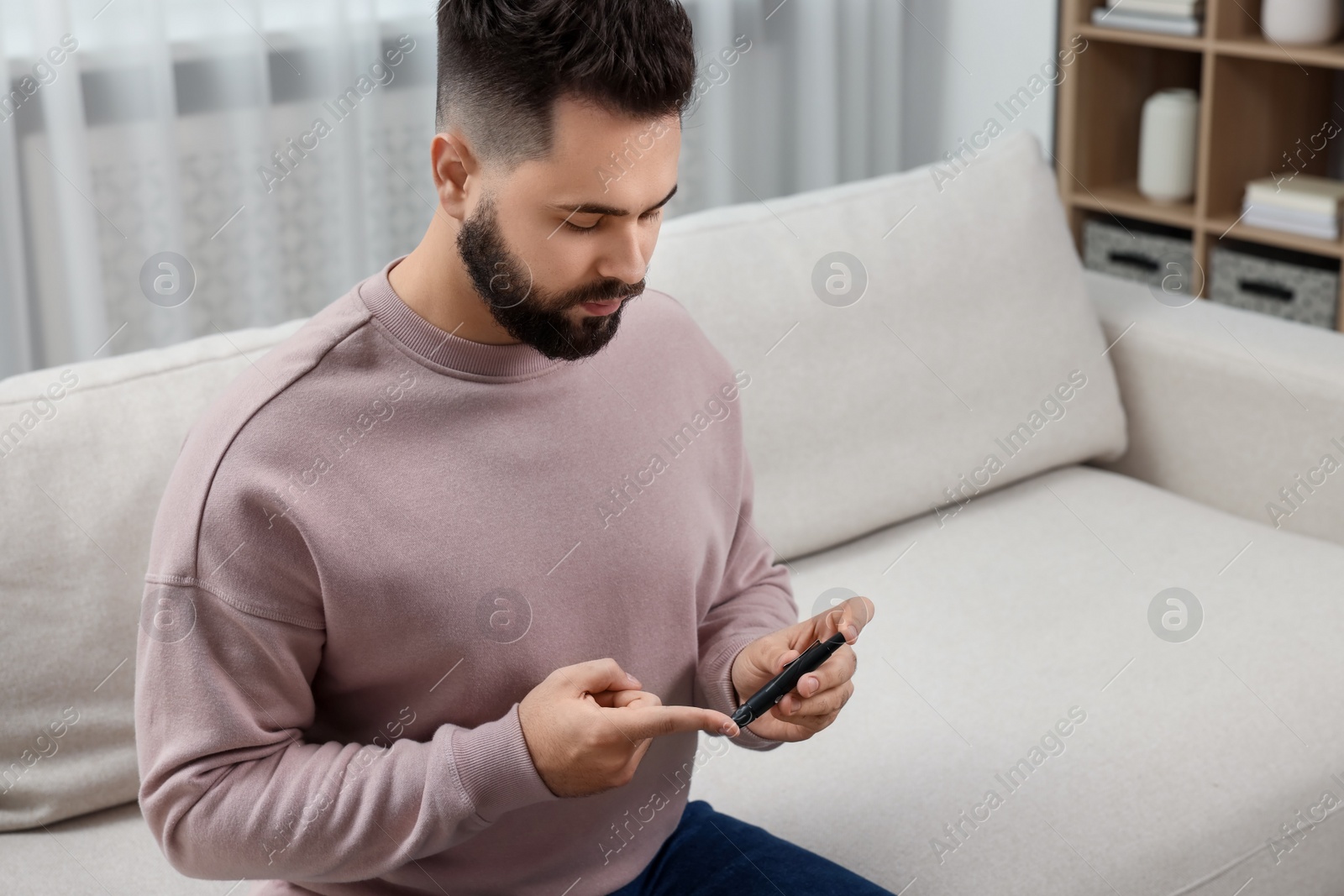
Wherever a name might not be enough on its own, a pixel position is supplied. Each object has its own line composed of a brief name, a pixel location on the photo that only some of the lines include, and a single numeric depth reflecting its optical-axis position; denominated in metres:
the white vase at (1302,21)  2.53
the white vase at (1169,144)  2.81
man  0.95
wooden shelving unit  2.68
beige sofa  1.35
